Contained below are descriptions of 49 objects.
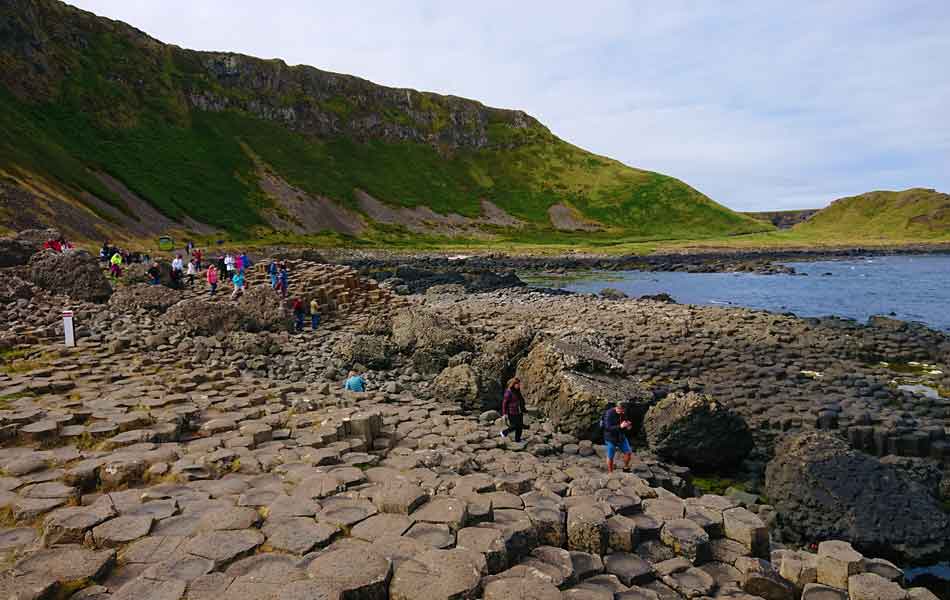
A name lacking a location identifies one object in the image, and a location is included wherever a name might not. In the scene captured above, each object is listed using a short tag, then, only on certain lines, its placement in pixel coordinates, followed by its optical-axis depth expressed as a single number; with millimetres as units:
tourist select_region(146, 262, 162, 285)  30562
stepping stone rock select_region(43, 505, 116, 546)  6438
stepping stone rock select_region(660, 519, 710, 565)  7609
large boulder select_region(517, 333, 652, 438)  15586
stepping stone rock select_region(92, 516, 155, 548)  6496
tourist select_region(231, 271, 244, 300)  29125
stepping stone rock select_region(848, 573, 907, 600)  6656
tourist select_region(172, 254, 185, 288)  31750
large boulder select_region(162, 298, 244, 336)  22406
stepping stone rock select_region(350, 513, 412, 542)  6922
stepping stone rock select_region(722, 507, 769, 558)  7953
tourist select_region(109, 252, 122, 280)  33406
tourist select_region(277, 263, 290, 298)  28852
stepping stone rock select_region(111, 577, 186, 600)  5453
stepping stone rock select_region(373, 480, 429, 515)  7604
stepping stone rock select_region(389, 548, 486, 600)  5672
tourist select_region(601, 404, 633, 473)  12617
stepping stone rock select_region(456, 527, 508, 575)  6480
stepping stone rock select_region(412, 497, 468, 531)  7266
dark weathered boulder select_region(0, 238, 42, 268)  28062
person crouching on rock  16422
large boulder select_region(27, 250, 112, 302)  25292
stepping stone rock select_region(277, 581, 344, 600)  5445
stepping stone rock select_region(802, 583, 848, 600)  6867
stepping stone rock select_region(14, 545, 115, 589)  5664
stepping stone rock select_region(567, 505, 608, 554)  7418
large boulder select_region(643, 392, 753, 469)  14258
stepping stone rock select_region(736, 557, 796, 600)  7051
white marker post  17641
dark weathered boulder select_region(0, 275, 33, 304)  22922
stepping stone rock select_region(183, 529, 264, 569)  6219
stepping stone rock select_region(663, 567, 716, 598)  6867
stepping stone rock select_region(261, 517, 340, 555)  6520
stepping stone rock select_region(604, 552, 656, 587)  6914
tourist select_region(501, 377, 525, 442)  13992
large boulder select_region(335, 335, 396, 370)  20875
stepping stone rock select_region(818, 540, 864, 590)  7168
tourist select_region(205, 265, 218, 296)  30016
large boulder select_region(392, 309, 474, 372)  21391
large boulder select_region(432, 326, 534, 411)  16938
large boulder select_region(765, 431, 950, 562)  10594
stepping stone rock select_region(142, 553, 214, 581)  5812
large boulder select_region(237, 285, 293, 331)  24547
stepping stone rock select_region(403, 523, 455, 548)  6797
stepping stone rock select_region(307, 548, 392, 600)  5626
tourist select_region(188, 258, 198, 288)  33412
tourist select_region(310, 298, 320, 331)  27258
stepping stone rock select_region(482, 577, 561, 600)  5820
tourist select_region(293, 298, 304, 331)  26469
